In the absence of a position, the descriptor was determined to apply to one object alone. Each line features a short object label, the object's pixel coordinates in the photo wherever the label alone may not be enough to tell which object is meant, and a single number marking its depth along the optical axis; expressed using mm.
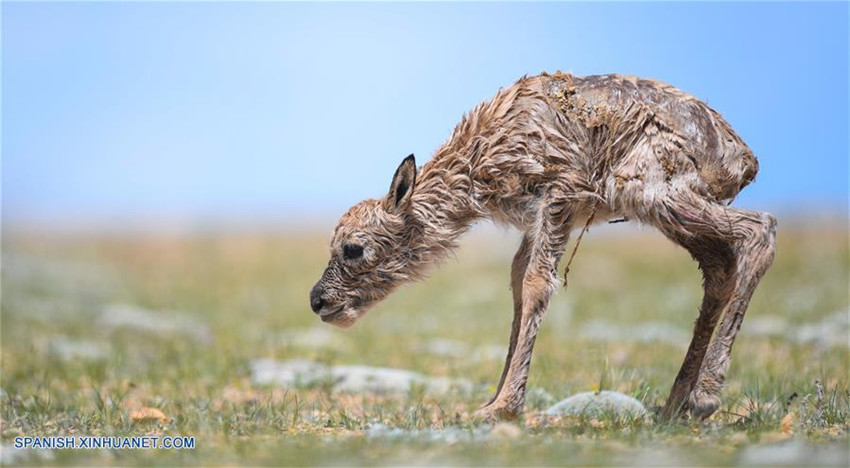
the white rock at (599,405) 15594
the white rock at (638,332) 27797
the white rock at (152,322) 31719
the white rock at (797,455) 9422
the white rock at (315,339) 27797
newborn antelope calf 14344
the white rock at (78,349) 26111
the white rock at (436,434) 12156
